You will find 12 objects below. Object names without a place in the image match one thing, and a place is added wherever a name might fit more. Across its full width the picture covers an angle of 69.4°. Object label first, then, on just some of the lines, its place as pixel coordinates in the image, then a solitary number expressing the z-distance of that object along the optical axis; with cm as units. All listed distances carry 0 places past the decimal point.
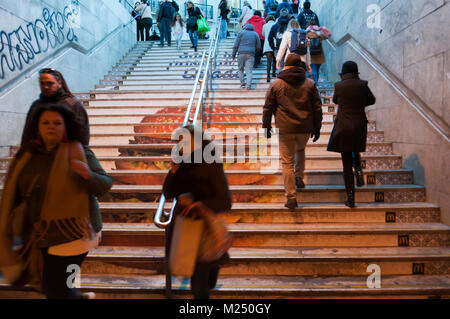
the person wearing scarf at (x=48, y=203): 172
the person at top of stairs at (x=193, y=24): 1035
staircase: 295
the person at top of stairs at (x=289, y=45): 652
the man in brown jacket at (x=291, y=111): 368
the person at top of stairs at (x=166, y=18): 1065
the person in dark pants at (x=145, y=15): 1178
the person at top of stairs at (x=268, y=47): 784
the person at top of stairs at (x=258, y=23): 902
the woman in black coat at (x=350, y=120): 372
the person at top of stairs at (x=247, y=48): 729
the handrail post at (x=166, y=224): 244
